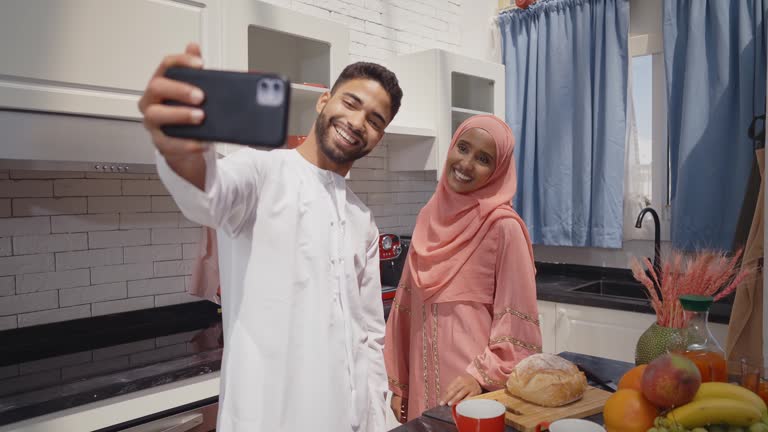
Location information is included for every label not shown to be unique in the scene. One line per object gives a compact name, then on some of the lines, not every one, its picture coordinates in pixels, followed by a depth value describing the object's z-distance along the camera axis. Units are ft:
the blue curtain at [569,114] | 9.95
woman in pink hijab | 5.07
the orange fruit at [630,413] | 2.84
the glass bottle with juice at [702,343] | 3.43
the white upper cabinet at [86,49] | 5.25
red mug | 3.02
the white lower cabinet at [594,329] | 8.18
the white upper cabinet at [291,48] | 6.82
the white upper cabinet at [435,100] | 9.73
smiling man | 3.60
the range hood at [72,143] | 5.22
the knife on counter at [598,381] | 4.13
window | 10.14
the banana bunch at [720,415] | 2.64
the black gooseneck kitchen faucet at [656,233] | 8.95
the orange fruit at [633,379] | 3.09
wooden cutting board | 3.45
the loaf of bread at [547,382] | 3.67
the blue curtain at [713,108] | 8.46
